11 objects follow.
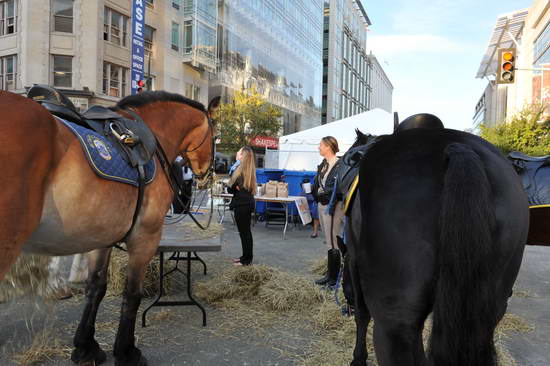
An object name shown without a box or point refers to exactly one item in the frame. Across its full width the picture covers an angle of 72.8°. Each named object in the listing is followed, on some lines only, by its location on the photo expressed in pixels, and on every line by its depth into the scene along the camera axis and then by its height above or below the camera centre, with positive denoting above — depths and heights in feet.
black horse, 4.56 -0.79
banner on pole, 53.10 +20.65
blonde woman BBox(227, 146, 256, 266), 20.30 -0.92
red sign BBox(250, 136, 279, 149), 98.63 +10.19
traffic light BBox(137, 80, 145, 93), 43.90 +10.88
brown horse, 6.18 -0.48
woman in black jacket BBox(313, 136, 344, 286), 16.67 -1.02
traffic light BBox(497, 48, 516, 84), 37.32 +11.85
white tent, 49.42 +5.61
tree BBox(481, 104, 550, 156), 71.56 +10.53
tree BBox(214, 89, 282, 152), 94.63 +15.08
